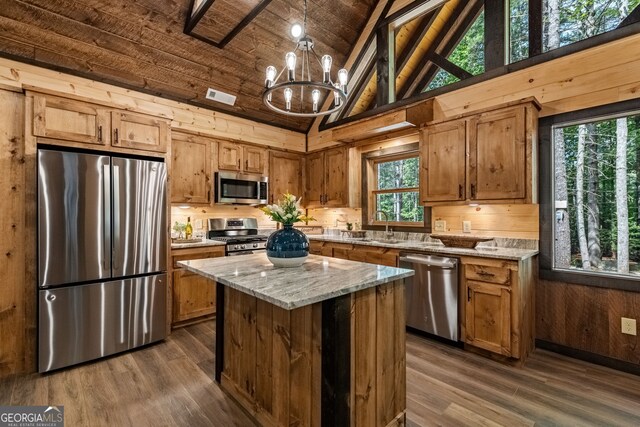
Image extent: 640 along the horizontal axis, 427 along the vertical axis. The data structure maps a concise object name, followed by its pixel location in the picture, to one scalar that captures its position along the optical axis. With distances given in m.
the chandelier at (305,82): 2.05
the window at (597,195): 2.64
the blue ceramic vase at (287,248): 2.07
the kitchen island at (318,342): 1.53
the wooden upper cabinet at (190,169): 3.96
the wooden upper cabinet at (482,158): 2.84
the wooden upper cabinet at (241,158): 4.40
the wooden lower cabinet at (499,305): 2.62
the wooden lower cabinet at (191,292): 3.49
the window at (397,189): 4.18
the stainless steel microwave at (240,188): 4.30
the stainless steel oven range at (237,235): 4.05
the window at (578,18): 2.72
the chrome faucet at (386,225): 4.26
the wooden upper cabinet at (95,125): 2.62
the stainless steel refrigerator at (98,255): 2.54
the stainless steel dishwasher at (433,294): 3.00
